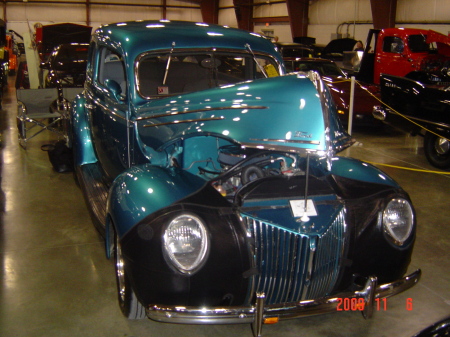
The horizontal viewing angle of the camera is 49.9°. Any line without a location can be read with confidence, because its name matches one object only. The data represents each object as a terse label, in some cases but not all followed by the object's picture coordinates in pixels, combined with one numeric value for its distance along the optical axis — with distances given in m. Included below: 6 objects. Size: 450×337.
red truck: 9.66
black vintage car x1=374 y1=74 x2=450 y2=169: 6.46
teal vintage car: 2.42
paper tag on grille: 2.64
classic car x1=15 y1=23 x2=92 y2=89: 12.52
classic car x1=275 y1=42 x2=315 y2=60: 13.07
